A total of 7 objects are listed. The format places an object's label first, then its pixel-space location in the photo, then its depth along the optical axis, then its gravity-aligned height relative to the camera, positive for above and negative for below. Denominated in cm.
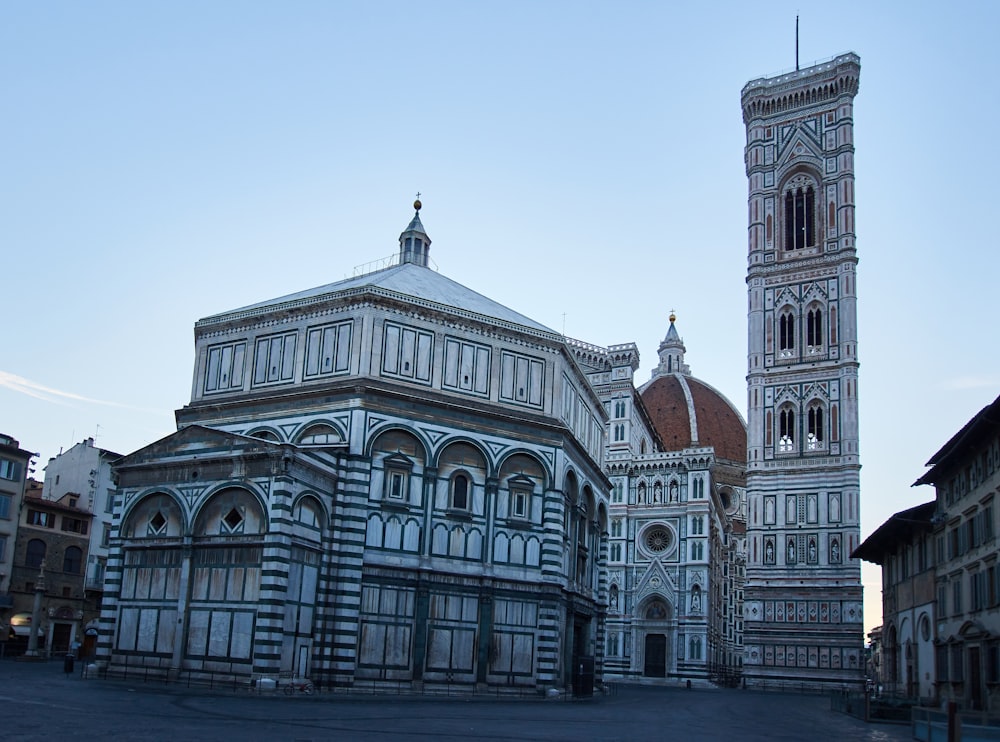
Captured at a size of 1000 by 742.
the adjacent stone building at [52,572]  5616 +47
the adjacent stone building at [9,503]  5497 +406
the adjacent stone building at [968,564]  3161 +224
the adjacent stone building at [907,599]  4081 +126
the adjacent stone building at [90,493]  6019 +548
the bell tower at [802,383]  7219 +1789
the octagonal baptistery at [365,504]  3428 +335
